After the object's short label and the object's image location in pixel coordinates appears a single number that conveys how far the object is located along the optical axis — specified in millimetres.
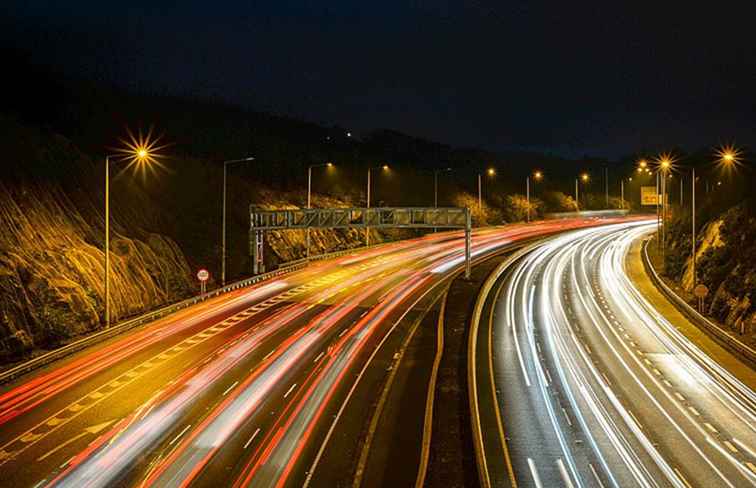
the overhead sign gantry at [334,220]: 59469
